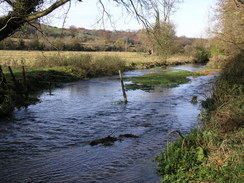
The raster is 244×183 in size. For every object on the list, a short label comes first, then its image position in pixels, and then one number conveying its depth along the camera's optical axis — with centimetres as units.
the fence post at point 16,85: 1518
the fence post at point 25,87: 1609
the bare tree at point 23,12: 809
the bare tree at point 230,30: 2428
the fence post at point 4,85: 1297
